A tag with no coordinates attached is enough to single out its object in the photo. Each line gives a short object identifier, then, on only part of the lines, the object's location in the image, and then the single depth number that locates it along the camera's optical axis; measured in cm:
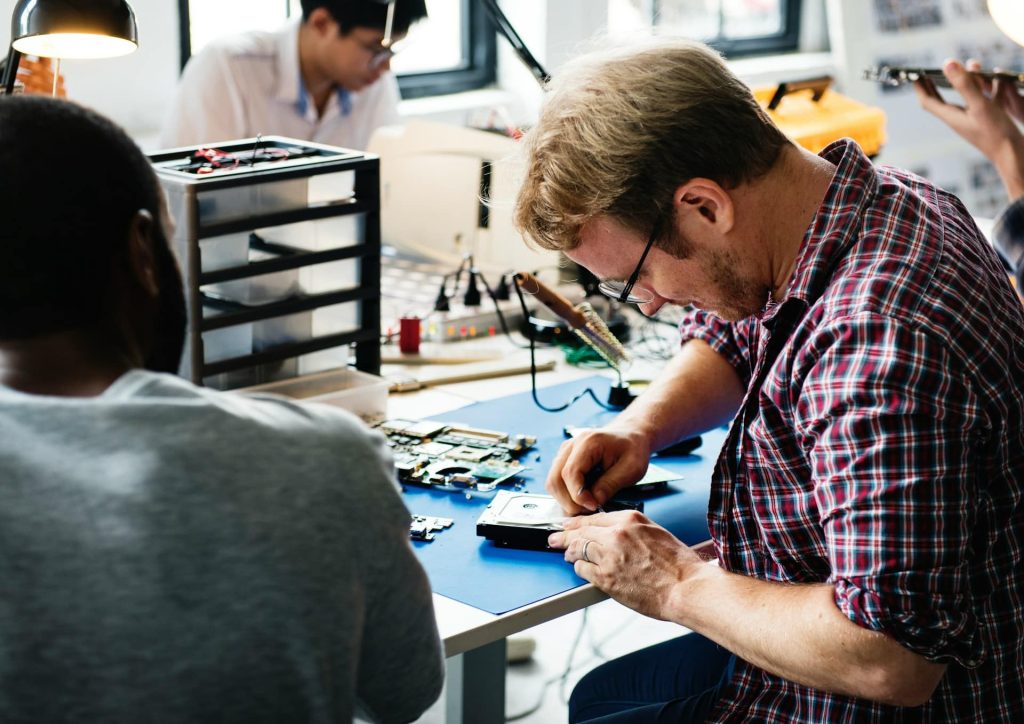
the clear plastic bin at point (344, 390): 173
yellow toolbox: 265
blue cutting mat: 129
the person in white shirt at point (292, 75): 276
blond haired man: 103
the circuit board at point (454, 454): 155
